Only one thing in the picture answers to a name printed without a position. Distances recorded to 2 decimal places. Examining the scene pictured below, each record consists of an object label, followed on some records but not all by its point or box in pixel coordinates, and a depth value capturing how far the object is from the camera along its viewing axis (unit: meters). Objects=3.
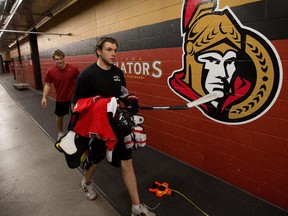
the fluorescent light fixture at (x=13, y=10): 4.19
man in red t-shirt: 3.44
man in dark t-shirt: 1.79
